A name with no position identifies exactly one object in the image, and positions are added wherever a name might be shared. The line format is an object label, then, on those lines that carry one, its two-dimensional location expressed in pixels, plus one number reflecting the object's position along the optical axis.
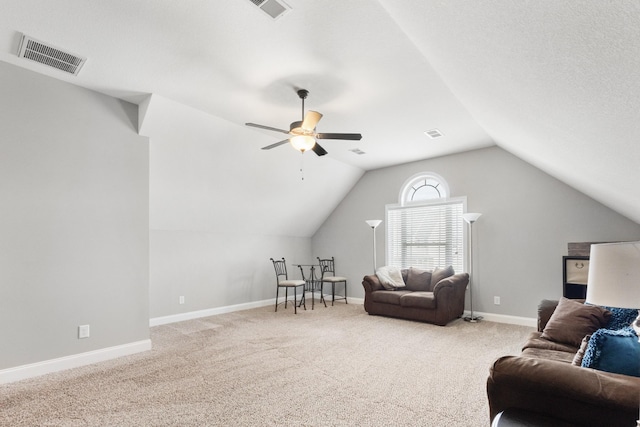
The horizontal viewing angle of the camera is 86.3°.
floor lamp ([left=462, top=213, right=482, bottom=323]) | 5.57
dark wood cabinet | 4.51
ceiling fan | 3.57
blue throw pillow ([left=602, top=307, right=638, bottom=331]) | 2.56
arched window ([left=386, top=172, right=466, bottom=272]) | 6.20
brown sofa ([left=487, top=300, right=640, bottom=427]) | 1.43
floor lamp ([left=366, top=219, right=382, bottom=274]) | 6.65
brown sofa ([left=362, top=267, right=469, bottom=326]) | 5.23
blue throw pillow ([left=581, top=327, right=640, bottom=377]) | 1.63
